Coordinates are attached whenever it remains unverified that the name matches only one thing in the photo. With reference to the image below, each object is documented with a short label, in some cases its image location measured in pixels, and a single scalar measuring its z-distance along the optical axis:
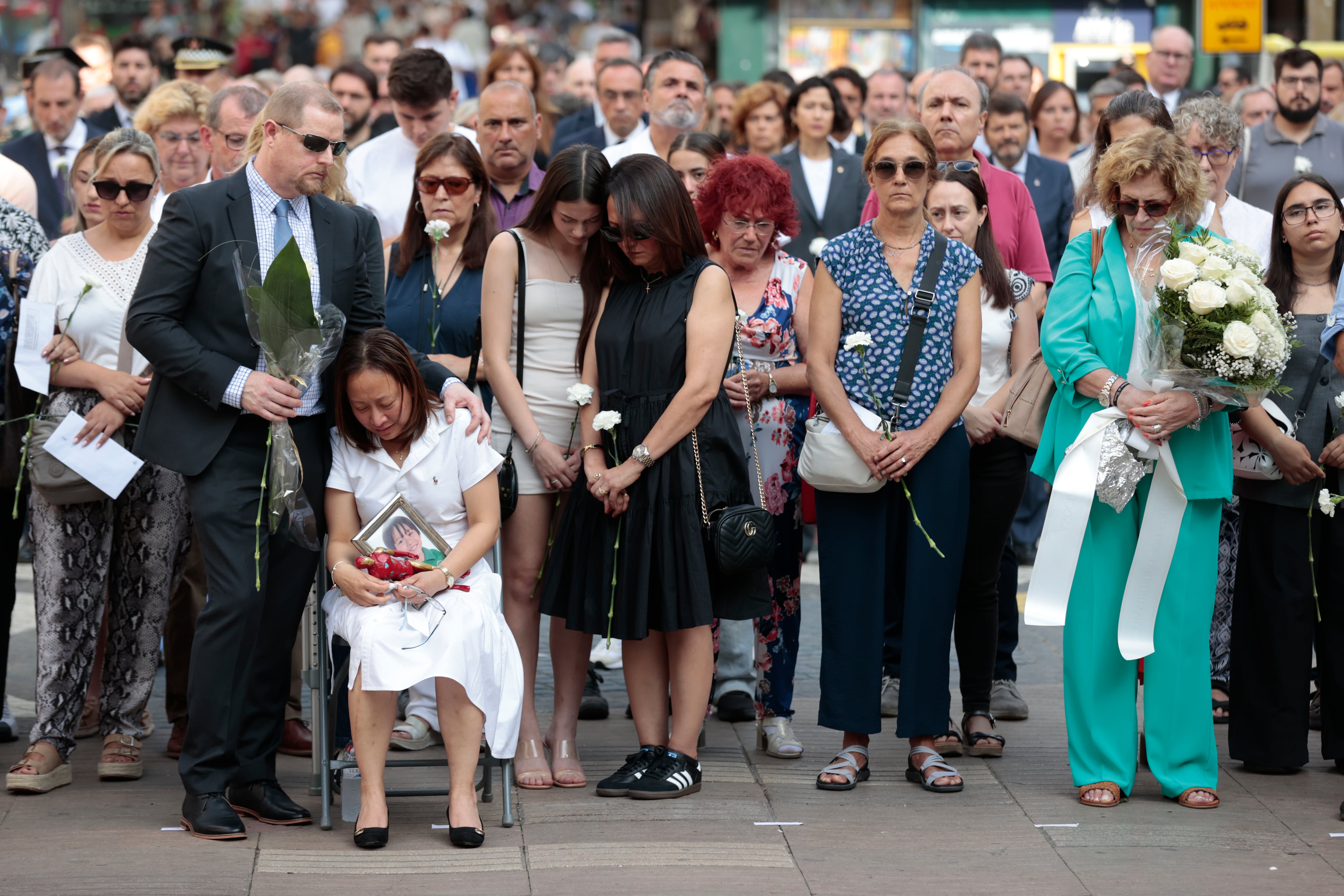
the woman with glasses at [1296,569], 10.84
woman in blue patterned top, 10.49
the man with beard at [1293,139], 17.55
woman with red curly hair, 11.22
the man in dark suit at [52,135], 17.33
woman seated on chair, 9.28
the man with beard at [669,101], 15.12
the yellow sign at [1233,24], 24.06
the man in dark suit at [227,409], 9.41
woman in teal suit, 10.14
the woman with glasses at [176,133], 13.12
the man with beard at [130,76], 20.47
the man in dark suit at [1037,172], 16.47
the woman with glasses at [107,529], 10.59
